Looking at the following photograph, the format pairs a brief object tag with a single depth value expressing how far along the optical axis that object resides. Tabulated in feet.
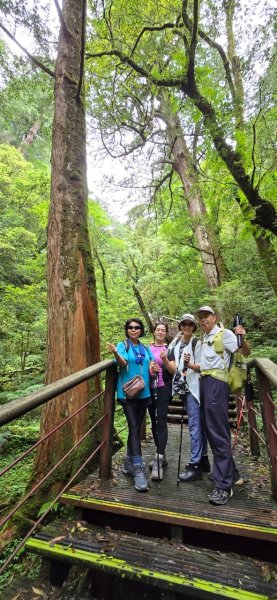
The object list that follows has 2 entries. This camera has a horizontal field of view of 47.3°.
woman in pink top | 11.57
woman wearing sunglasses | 10.62
